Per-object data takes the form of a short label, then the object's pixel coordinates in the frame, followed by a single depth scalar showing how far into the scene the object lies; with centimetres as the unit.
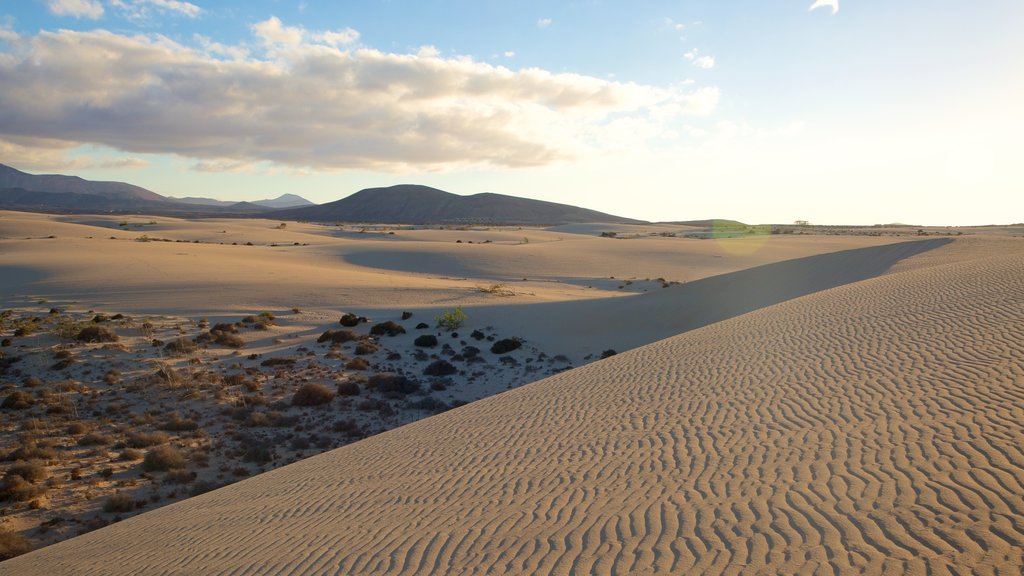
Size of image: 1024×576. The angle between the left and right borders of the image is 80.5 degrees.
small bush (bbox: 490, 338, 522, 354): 2017
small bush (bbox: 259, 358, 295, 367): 1705
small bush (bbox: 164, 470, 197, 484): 1091
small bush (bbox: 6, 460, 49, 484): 1049
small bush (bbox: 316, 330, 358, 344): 1955
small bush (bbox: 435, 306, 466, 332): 2198
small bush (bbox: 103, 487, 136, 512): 983
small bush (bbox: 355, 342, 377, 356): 1870
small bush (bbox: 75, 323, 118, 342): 1722
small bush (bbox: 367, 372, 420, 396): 1619
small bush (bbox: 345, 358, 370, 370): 1742
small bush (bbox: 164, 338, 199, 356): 1714
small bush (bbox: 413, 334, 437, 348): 1984
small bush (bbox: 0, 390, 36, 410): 1336
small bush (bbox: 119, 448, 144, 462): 1158
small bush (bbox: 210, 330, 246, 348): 1825
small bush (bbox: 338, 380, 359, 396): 1553
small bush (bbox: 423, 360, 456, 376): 1778
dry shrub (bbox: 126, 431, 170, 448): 1215
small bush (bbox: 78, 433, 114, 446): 1209
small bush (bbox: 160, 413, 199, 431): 1304
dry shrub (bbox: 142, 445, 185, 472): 1126
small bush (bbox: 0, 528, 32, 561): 838
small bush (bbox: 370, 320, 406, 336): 2078
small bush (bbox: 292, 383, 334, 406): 1477
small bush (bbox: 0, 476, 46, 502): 1001
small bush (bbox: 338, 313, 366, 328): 2142
